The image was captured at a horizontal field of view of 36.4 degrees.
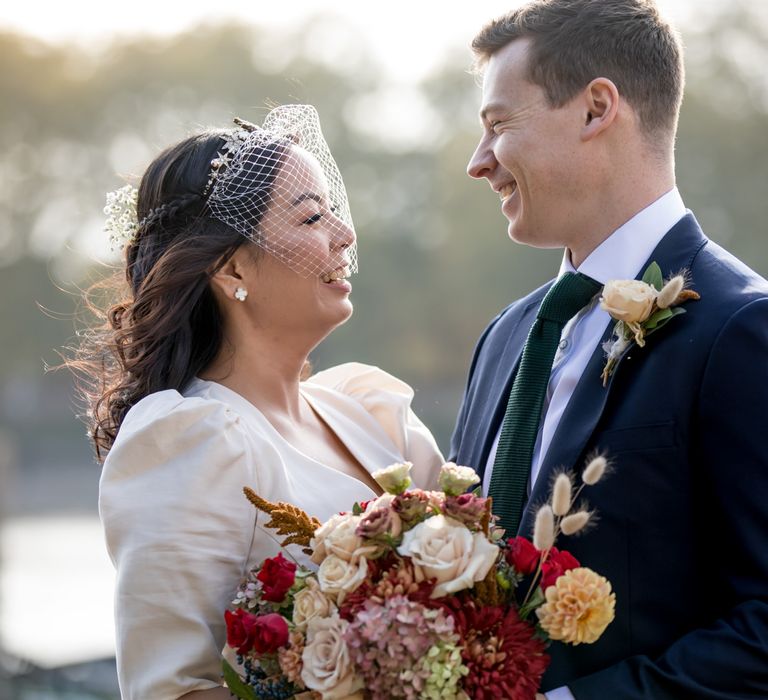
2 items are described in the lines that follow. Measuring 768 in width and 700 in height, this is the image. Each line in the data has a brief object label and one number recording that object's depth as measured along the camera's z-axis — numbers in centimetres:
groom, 313
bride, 345
